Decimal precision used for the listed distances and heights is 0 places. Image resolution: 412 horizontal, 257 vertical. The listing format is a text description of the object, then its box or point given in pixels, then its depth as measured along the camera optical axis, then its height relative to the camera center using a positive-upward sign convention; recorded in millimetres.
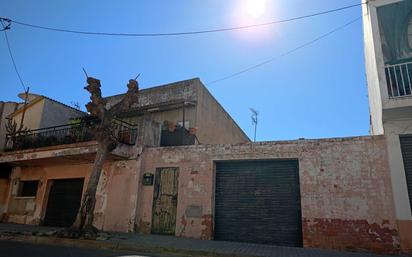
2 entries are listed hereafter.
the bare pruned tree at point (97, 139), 10905 +2640
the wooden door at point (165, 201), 12227 +410
